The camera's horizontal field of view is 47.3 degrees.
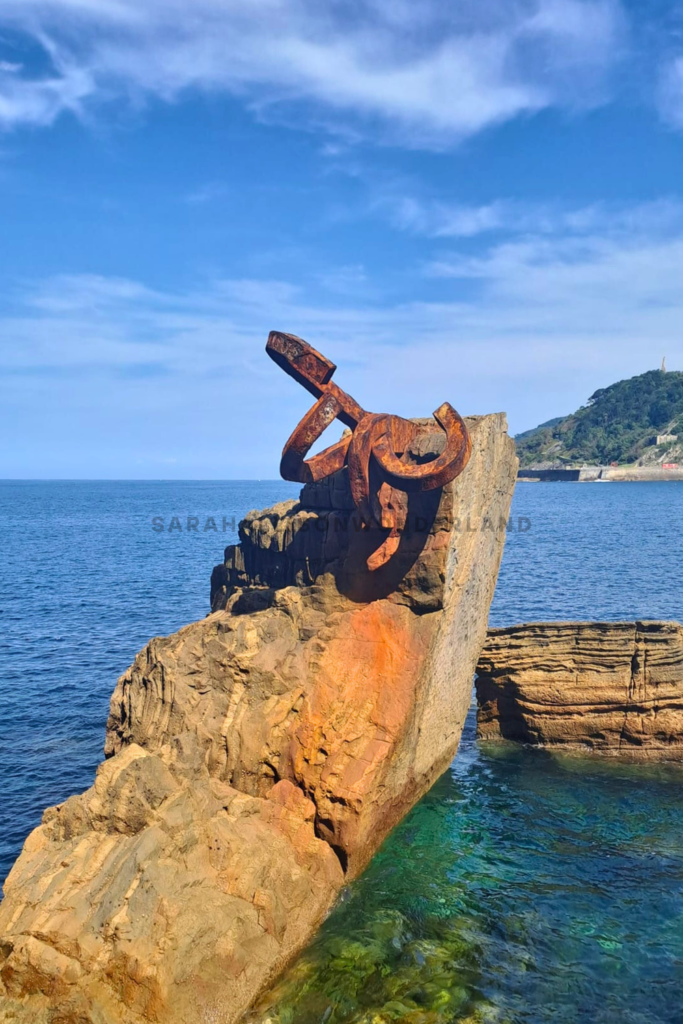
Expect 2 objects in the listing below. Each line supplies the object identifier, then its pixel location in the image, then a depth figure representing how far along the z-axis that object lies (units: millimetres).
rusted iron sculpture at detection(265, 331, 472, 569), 11578
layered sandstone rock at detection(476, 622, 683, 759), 15750
